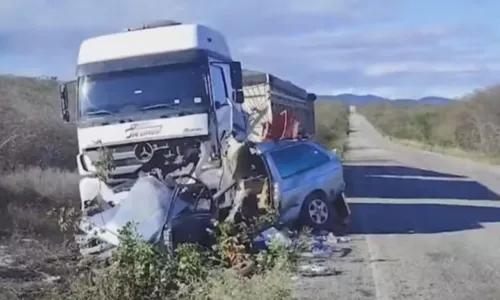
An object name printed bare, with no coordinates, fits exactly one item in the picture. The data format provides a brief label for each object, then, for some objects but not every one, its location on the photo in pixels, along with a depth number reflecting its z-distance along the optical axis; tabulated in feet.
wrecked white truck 48.08
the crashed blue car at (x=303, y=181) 50.98
